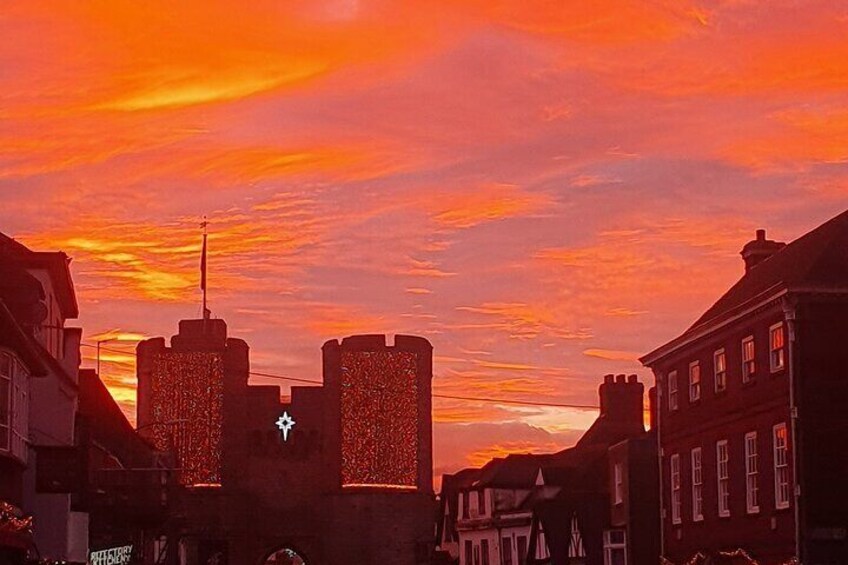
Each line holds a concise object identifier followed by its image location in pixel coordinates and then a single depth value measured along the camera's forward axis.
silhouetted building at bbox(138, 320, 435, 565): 100.06
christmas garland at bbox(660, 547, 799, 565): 42.99
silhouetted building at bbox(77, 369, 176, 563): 50.22
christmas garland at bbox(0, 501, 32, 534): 30.19
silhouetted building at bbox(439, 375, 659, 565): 56.66
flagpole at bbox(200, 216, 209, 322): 88.33
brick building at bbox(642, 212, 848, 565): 40.59
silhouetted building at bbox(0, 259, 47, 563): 30.97
